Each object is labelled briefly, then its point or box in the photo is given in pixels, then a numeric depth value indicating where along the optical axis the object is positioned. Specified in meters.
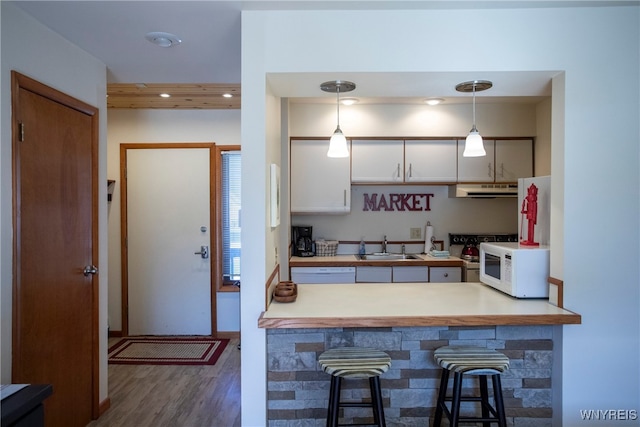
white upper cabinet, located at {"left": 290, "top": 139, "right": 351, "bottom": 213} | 3.72
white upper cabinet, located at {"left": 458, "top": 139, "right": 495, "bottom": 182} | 3.71
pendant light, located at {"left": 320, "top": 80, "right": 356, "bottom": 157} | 2.12
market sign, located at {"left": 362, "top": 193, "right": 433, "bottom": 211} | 4.05
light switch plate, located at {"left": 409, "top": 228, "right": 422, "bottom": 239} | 4.05
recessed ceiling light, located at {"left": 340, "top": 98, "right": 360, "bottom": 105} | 3.50
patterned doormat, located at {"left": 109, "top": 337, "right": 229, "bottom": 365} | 3.40
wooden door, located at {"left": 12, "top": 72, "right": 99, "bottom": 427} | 1.88
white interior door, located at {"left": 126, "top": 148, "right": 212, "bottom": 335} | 3.95
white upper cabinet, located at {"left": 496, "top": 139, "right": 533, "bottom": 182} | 3.73
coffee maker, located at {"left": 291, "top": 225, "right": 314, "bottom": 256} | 3.82
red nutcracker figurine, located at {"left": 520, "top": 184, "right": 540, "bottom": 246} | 2.25
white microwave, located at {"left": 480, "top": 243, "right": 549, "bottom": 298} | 2.08
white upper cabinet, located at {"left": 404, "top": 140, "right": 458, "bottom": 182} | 3.74
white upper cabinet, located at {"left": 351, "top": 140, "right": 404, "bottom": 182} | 3.74
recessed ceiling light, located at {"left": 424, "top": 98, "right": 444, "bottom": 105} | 3.57
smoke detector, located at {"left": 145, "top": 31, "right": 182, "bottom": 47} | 2.07
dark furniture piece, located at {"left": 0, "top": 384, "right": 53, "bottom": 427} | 1.14
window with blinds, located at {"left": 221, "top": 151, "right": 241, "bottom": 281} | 3.98
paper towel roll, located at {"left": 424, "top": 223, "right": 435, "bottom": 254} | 3.95
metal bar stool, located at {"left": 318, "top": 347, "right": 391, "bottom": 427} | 1.68
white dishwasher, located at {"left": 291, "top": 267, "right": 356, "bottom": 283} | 3.52
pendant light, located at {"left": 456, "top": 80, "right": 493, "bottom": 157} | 2.10
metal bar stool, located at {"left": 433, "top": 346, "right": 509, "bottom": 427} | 1.71
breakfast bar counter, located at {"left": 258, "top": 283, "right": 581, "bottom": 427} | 1.94
